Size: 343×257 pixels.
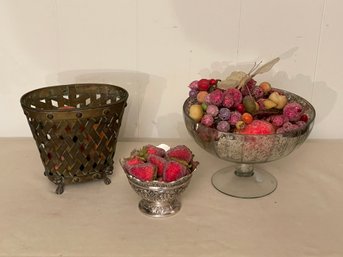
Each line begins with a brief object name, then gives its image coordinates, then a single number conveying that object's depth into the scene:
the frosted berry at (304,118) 0.85
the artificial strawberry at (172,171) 0.77
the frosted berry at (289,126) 0.81
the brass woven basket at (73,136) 0.81
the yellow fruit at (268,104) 0.87
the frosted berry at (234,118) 0.81
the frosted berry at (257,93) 0.88
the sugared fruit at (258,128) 0.80
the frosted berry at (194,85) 0.91
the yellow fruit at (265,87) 0.91
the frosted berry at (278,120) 0.84
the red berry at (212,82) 0.90
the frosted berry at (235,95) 0.83
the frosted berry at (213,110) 0.83
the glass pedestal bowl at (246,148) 0.80
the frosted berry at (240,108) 0.84
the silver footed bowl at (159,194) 0.77
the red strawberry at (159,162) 0.78
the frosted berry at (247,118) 0.82
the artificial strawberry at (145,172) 0.76
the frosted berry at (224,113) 0.82
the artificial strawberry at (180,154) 0.82
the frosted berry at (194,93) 0.91
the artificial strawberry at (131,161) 0.79
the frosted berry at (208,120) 0.82
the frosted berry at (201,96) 0.88
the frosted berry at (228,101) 0.82
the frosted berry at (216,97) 0.83
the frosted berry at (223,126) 0.81
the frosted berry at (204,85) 0.90
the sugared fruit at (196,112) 0.85
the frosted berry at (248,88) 0.88
